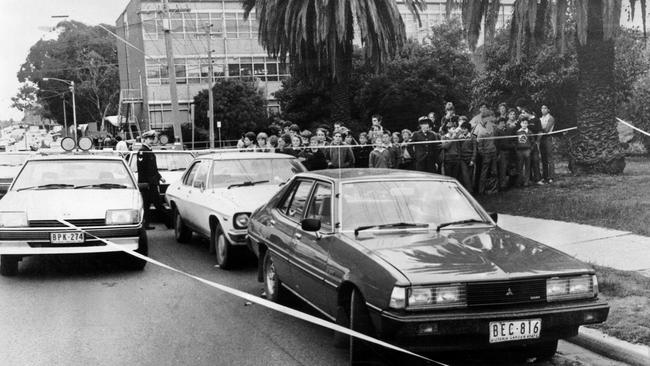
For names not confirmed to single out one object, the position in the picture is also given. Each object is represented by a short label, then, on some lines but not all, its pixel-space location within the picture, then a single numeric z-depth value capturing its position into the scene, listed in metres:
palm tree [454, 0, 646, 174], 14.12
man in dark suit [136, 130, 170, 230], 12.82
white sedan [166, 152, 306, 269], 8.80
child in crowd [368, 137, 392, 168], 13.49
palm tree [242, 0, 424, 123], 19.58
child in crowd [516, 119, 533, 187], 13.97
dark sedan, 4.59
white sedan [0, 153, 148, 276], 8.24
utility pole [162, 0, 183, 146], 25.23
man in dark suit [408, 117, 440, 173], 14.12
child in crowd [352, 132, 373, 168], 16.33
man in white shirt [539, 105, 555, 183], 14.24
